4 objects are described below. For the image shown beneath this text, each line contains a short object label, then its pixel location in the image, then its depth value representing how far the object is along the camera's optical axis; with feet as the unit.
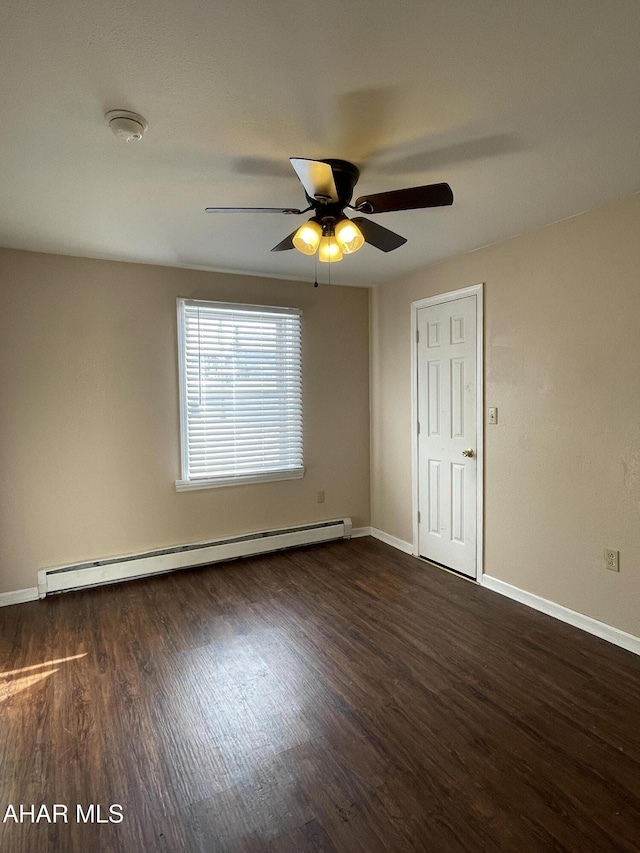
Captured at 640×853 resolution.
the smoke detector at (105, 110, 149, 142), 5.69
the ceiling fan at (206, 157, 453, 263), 6.19
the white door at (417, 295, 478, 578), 11.78
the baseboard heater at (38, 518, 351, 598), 11.32
